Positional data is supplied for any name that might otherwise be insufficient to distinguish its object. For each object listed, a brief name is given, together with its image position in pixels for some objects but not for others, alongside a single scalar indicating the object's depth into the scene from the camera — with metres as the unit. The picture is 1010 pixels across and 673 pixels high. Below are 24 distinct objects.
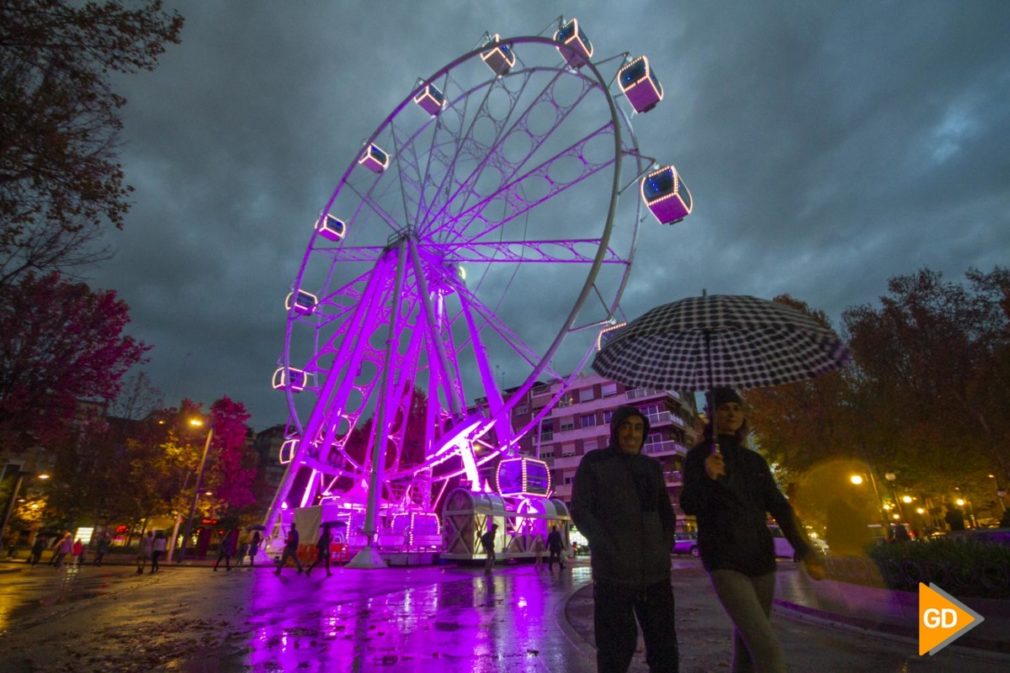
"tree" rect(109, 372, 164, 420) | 35.78
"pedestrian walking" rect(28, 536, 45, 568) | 27.20
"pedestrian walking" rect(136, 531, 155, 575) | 21.44
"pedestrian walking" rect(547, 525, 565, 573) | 20.16
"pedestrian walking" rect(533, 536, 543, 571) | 20.67
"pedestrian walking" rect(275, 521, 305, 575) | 17.64
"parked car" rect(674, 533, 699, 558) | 35.85
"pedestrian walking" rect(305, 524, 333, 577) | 17.58
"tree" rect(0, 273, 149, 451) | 14.30
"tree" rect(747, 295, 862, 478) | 25.56
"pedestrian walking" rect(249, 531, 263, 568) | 26.00
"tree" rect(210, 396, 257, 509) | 41.84
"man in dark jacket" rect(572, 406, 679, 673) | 3.07
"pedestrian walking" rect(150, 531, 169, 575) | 20.83
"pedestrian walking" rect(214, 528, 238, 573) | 22.78
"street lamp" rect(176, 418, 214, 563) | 27.46
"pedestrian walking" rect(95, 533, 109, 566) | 26.89
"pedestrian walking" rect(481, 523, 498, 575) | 18.00
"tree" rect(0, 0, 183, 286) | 7.22
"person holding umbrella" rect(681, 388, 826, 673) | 2.90
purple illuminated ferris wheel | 20.14
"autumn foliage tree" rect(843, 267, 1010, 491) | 19.98
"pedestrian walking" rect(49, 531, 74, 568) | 23.62
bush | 8.66
